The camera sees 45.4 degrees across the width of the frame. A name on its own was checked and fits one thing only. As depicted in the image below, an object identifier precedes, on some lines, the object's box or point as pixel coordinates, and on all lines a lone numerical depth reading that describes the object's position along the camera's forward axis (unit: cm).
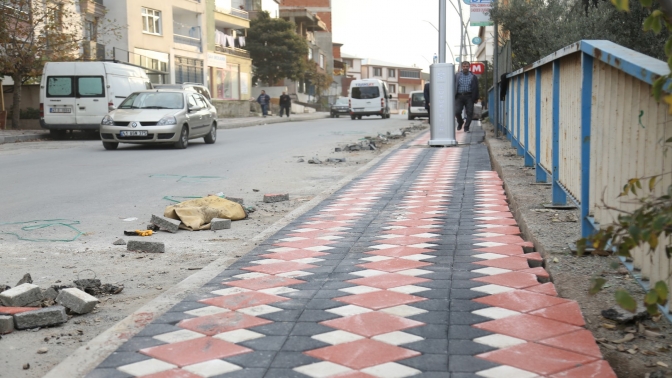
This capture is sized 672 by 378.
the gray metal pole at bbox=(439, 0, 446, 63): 1728
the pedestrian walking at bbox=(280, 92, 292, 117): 4974
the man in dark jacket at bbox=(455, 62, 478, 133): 2009
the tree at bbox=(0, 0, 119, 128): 2583
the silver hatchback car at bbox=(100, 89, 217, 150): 1878
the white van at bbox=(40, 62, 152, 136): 2338
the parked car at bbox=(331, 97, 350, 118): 5428
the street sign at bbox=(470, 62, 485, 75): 3578
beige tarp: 798
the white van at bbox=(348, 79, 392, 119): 4531
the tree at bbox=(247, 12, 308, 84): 6444
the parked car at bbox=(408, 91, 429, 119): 4234
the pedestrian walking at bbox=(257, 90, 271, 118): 4928
